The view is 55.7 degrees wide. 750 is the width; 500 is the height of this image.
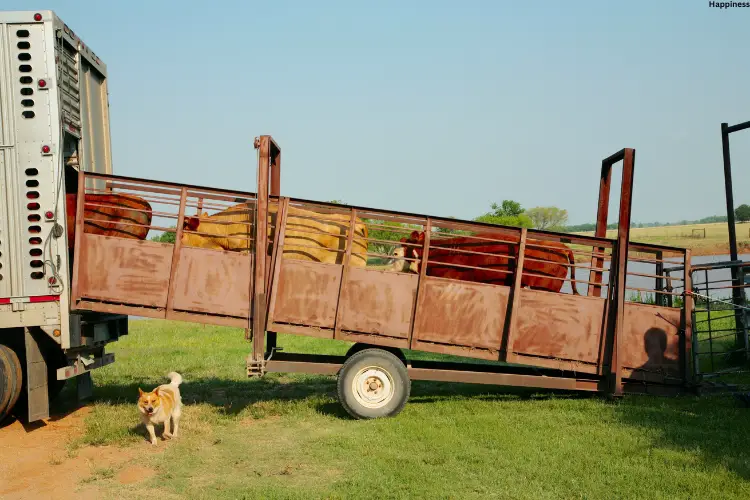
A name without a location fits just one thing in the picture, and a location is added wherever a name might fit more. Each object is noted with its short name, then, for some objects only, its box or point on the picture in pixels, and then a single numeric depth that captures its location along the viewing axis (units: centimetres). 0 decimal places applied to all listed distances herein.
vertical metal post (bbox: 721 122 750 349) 1235
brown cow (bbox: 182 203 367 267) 959
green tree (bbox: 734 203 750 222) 11084
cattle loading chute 922
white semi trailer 885
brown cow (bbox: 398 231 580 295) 990
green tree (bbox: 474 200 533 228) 8554
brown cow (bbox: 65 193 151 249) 933
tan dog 827
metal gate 990
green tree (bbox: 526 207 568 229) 15788
